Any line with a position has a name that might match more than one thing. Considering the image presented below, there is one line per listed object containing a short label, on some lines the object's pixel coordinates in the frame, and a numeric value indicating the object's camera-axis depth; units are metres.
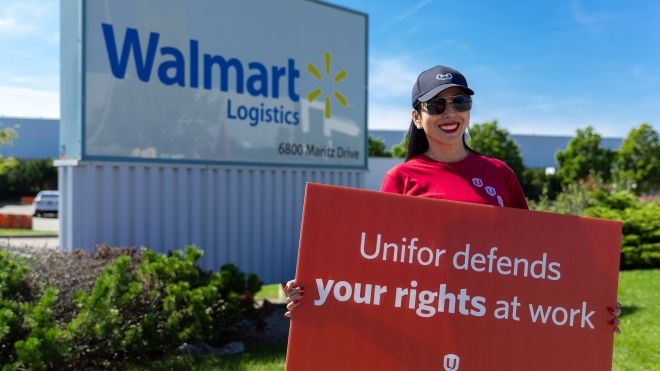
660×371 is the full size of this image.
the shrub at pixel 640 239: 10.27
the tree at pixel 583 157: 38.59
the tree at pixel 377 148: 42.00
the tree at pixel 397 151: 43.62
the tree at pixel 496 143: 42.81
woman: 2.52
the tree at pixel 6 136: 24.95
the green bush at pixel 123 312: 4.21
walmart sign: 5.75
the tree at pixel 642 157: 33.75
